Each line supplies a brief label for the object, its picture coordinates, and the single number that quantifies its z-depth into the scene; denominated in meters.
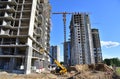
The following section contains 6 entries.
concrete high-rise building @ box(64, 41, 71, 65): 124.36
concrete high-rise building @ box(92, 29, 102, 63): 119.06
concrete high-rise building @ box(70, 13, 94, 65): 101.20
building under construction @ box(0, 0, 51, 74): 39.09
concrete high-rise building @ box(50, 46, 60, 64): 129.82
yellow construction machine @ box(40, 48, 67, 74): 36.36
